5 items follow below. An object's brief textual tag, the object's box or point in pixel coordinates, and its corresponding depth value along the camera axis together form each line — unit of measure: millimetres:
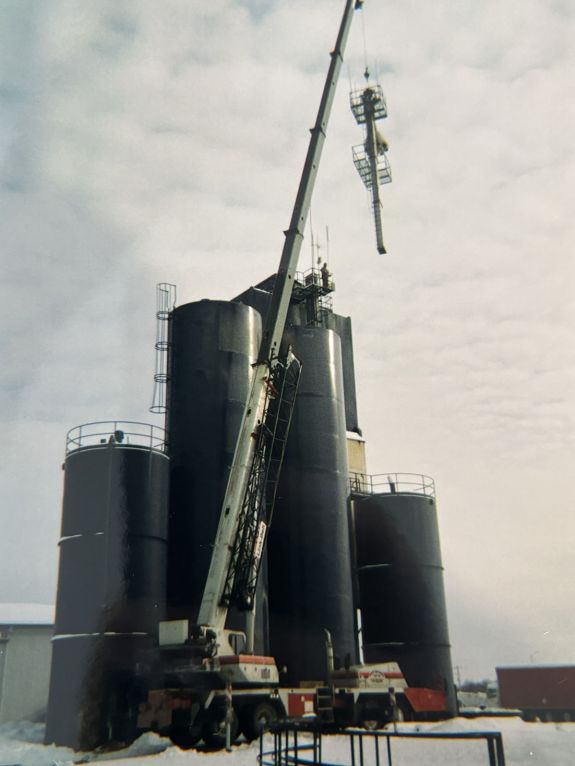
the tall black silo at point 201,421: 29719
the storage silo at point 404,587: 33562
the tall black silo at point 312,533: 31297
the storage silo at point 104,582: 24609
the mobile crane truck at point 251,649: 21172
